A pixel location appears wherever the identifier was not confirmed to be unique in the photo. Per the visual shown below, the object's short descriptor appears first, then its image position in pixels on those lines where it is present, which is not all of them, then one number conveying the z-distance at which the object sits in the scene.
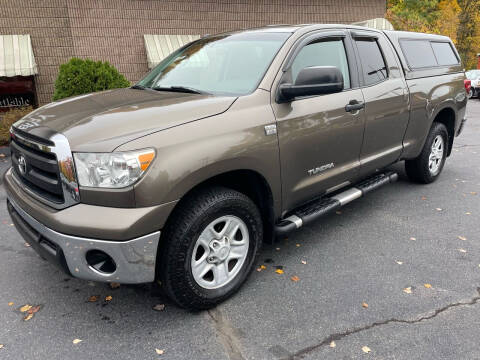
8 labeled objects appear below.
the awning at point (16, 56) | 9.62
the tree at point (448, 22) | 30.92
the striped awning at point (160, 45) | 11.03
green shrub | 7.60
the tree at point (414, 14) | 26.53
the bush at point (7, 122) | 7.63
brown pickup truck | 2.27
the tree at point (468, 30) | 36.91
